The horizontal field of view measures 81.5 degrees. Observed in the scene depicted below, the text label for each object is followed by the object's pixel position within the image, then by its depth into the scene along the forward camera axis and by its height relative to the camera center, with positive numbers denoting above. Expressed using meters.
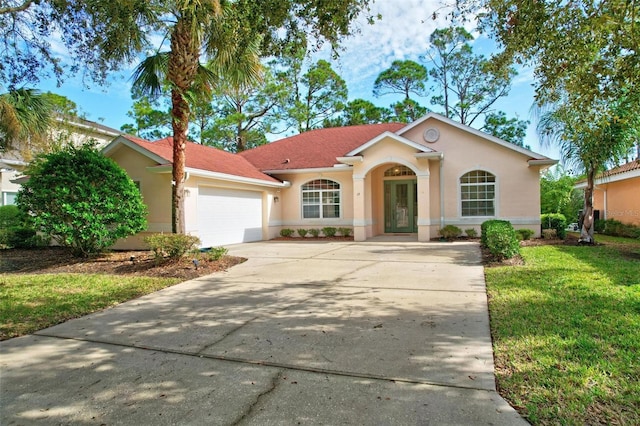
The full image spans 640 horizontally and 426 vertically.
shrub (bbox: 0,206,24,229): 15.28 +0.11
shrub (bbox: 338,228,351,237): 17.80 -0.69
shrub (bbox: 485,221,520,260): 9.25 -0.71
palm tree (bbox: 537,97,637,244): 11.68 +2.15
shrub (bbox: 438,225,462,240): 15.90 -0.72
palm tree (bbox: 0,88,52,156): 9.55 +2.83
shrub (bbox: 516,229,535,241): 14.84 -0.75
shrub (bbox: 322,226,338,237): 17.75 -0.68
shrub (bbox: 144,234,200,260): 9.06 -0.64
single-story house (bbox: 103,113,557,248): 13.71 +1.41
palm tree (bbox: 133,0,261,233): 9.01 +4.17
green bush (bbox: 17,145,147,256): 9.66 +0.55
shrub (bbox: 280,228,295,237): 18.45 -0.73
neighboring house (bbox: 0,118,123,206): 16.63 +3.52
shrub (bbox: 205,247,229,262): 9.81 -0.95
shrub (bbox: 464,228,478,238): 15.89 -0.77
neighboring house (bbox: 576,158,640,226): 16.70 +0.98
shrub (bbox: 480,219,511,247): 11.93 -0.36
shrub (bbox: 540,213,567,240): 14.95 -0.38
